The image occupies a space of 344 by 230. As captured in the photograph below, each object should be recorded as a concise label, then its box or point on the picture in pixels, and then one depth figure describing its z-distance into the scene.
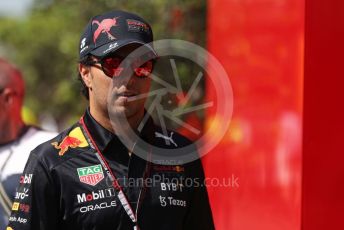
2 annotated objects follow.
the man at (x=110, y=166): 6.37
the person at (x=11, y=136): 10.74
